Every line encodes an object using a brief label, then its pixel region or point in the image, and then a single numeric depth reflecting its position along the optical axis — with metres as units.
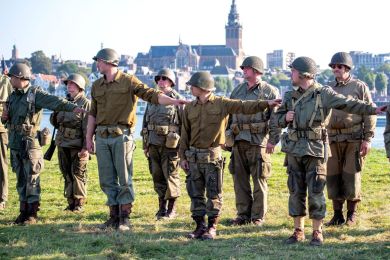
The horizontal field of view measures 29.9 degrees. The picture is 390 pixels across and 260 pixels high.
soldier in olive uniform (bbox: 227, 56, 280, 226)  10.91
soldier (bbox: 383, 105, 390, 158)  9.17
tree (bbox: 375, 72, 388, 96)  185.50
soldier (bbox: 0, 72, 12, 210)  12.41
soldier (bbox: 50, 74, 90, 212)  12.05
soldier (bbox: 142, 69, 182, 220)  11.80
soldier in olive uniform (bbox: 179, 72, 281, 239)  9.80
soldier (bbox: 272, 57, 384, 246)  9.31
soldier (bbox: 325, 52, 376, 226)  10.73
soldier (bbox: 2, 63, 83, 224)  10.87
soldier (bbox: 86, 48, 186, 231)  10.34
